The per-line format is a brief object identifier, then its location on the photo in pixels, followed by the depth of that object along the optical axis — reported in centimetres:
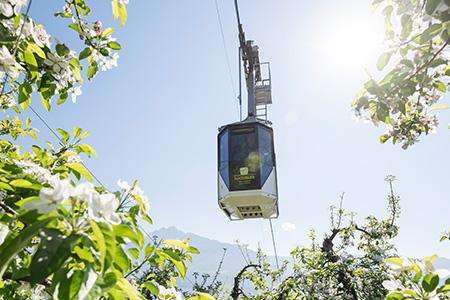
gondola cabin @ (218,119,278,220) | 607
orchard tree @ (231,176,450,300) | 489
